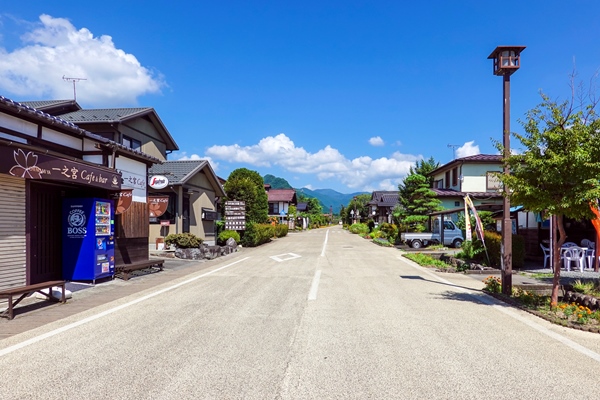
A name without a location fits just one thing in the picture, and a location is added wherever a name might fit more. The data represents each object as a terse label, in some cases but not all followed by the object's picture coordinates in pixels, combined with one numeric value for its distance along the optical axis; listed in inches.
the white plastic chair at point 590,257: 551.2
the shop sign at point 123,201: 475.2
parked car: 1024.2
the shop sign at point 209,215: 953.1
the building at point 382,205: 2446.2
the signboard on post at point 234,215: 1041.5
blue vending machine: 414.3
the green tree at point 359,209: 3454.7
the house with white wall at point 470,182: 1250.6
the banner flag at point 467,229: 612.0
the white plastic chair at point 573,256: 542.9
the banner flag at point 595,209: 289.4
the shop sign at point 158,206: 676.7
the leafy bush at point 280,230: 1596.9
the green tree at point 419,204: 1151.0
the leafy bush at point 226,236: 971.3
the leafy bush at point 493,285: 383.6
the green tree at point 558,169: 275.0
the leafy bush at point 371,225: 2086.9
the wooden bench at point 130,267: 461.6
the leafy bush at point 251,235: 1070.4
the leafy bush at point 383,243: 1160.1
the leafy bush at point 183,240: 734.5
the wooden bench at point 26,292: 269.9
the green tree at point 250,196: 1222.3
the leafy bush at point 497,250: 562.3
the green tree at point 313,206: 3929.6
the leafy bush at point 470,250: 631.2
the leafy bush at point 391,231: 1248.6
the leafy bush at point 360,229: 2026.0
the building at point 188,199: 815.1
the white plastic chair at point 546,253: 577.7
